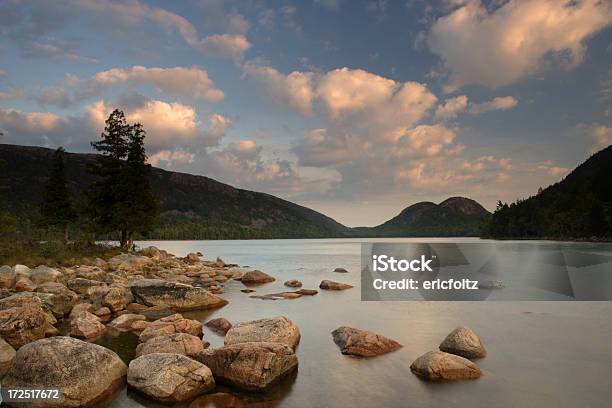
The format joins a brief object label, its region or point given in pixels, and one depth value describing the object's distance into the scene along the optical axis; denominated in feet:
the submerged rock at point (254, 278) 107.45
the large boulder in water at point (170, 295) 64.69
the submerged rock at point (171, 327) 43.42
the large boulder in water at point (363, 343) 42.45
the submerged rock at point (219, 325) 51.42
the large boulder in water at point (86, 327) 46.88
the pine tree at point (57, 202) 195.93
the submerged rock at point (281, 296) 80.18
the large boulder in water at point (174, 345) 37.45
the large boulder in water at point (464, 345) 41.39
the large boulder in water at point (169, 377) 30.30
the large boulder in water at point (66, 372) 29.73
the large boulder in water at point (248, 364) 32.81
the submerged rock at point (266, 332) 41.29
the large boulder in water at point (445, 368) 35.22
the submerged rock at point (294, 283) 100.98
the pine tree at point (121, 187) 147.02
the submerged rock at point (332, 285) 93.43
